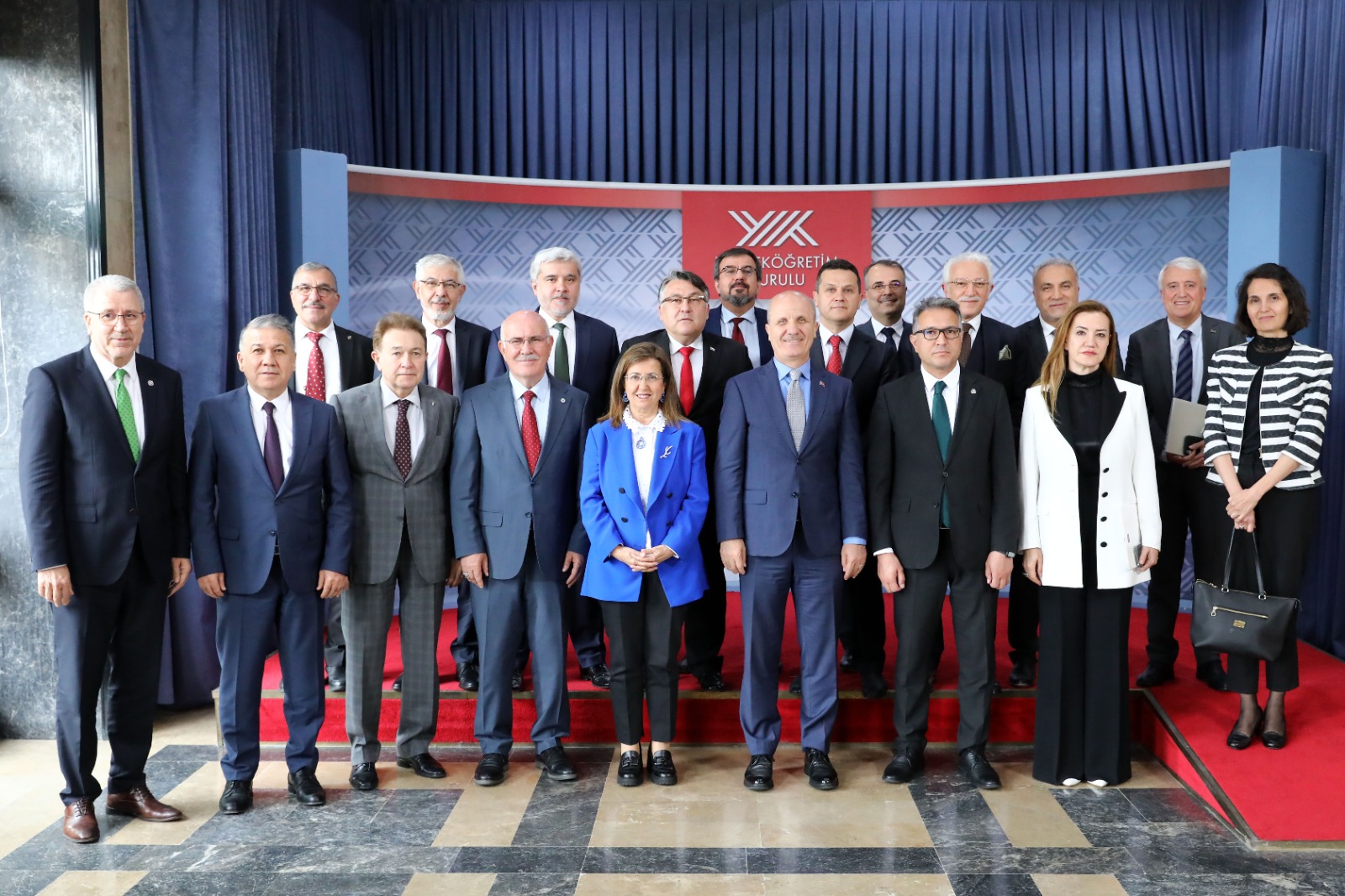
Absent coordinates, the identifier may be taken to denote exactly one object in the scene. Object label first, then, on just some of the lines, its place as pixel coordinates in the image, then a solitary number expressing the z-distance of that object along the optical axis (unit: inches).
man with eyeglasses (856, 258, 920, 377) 172.9
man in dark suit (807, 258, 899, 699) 163.2
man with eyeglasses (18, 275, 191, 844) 132.8
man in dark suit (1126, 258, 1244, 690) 171.0
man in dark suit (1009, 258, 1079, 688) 173.2
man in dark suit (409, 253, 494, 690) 169.0
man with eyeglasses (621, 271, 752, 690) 160.6
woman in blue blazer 146.9
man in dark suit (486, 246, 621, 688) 166.9
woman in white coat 146.2
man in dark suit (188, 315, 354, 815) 141.3
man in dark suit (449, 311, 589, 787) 150.3
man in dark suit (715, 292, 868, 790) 147.6
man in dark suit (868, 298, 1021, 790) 147.2
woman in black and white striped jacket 146.4
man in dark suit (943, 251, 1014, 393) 170.2
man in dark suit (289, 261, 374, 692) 169.6
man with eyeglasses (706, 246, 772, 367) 173.2
